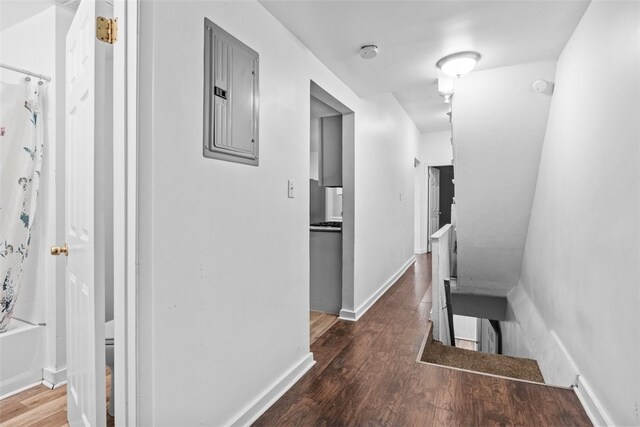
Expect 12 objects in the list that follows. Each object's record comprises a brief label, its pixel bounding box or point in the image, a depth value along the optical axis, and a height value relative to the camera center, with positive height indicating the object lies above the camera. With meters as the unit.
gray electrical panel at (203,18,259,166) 1.47 +0.56
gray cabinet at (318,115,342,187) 3.51 +0.67
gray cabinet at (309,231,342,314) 3.41 -0.61
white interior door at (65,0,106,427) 1.26 -0.05
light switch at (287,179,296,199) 2.11 +0.16
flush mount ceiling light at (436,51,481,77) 2.43 +1.14
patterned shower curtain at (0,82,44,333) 2.16 +0.25
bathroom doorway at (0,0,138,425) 1.21 +0.05
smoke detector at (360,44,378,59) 2.28 +1.14
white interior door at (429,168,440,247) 7.25 +0.32
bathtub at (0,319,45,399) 2.05 -0.92
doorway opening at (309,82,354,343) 3.22 -0.23
